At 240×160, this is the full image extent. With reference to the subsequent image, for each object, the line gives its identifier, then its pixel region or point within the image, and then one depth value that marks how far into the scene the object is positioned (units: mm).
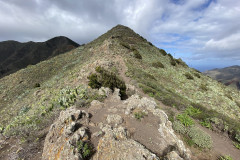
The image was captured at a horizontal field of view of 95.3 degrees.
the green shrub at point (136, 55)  22594
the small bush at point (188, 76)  21811
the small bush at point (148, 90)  11330
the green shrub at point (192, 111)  9198
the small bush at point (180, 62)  30428
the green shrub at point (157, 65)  22388
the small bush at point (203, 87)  18953
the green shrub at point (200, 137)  6376
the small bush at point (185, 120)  7541
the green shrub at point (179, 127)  6918
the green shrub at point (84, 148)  4379
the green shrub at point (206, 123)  8133
